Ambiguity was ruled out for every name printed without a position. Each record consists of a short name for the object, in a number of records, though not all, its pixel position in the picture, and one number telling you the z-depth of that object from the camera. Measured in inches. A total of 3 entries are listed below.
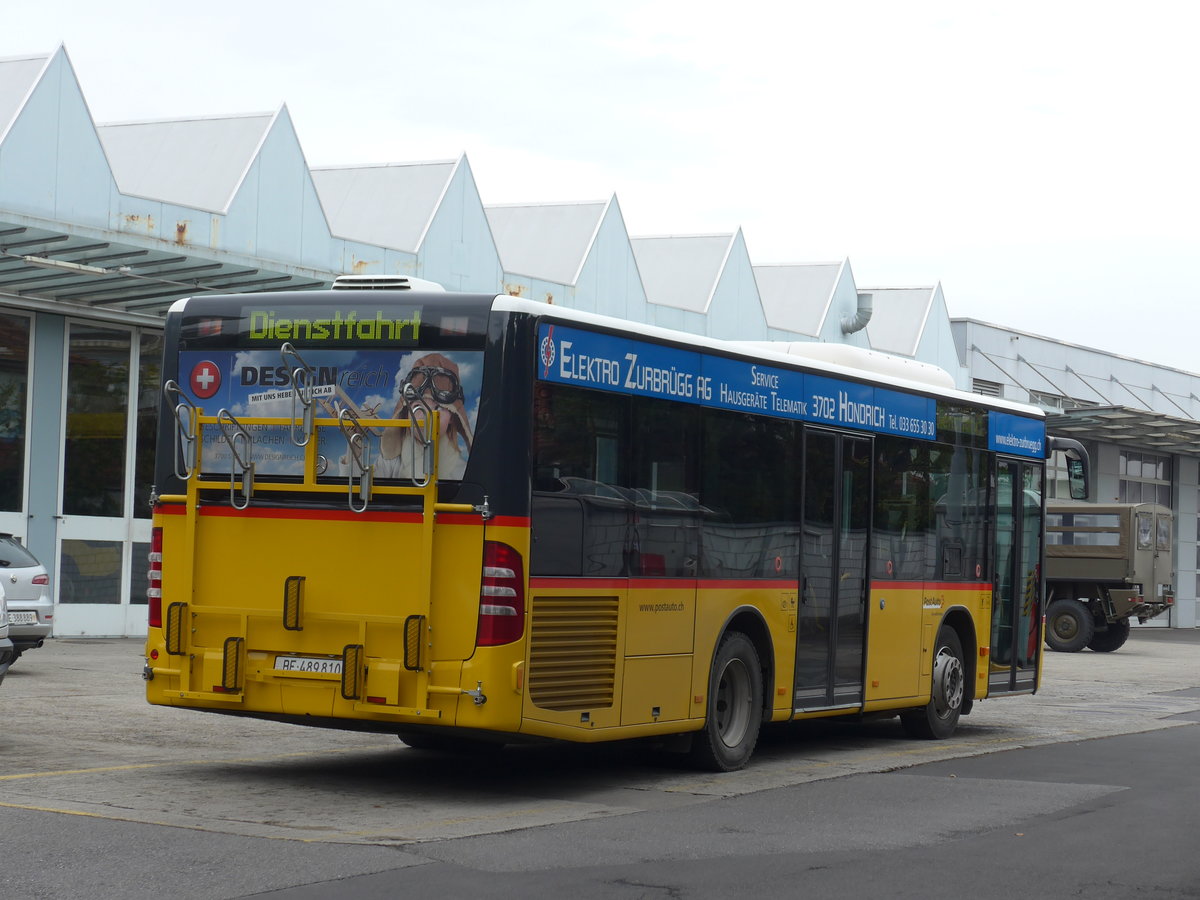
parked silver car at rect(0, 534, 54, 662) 677.9
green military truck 1343.5
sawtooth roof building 866.8
